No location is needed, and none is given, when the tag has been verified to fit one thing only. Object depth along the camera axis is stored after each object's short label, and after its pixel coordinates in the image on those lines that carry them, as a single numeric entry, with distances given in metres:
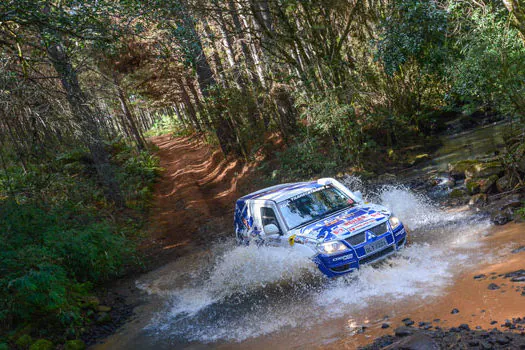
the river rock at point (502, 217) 8.85
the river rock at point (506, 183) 10.82
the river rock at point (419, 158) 18.48
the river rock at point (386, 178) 16.64
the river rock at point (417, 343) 4.52
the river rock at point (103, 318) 9.31
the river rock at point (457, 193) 11.91
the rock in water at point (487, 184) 11.26
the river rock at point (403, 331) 5.10
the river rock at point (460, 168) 14.06
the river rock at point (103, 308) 9.84
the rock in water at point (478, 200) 10.68
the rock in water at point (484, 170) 11.95
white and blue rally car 7.41
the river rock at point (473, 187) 11.51
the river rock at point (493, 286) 5.87
